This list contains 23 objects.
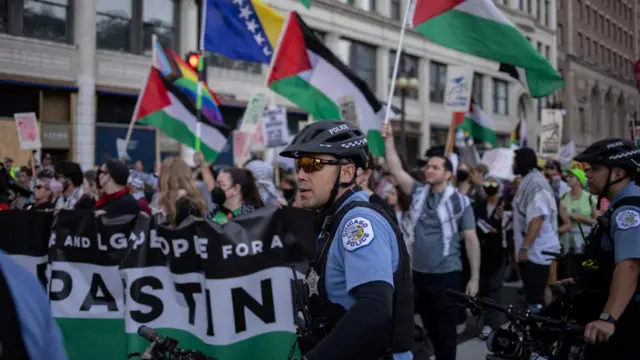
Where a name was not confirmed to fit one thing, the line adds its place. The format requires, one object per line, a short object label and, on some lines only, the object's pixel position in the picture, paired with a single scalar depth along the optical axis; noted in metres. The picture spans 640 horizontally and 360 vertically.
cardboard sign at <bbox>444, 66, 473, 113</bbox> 12.67
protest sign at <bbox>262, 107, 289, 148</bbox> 13.02
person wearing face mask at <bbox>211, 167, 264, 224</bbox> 5.89
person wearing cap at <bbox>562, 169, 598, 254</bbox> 8.89
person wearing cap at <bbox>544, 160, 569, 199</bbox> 11.66
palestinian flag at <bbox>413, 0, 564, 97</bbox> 5.96
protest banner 4.86
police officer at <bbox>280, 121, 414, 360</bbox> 2.12
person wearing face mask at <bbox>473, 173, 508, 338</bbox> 8.74
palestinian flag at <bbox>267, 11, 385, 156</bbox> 7.66
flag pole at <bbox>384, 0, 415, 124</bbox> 6.16
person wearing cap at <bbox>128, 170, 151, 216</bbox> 8.30
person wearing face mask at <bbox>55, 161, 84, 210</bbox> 8.98
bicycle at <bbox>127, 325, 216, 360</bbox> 2.50
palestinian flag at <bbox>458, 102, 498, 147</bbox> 13.41
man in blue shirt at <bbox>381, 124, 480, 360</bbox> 5.48
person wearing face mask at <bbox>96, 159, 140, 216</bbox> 6.04
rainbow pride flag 11.88
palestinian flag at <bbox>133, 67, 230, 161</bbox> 10.39
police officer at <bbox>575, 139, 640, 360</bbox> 3.36
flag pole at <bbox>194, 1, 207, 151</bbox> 9.33
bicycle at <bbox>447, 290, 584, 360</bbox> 3.58
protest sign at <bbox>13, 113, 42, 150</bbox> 13.19
